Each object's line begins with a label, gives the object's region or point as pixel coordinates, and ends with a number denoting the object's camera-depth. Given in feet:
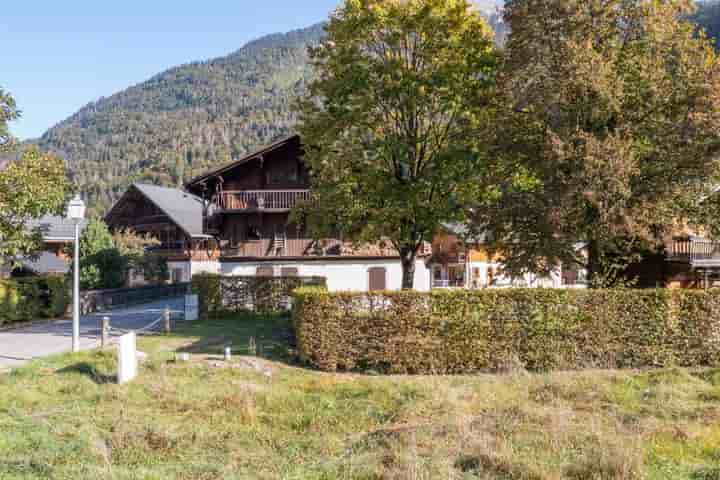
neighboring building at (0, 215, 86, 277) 115.03
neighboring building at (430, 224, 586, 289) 143.58
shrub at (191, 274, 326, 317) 80.33
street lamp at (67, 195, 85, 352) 52.24
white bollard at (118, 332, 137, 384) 39.88
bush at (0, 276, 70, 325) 75.00
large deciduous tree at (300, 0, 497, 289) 68.59
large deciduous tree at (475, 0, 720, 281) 54.65
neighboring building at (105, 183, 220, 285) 165.78
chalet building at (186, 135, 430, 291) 113.29
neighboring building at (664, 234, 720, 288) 89.76
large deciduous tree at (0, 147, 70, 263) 68.03
